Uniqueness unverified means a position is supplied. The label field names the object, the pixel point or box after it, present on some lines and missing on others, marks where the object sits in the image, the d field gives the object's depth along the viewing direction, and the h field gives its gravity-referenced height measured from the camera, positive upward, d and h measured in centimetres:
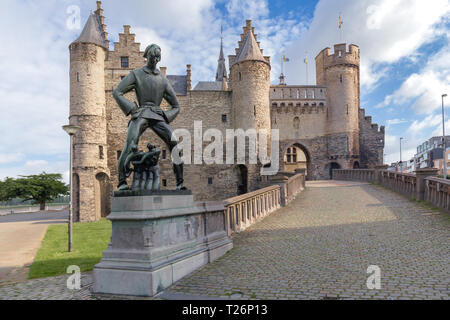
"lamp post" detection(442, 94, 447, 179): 2873 +382
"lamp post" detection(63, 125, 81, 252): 1253 +140
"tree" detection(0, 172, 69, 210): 4081 -302
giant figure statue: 508 +100
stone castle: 2570 +485
